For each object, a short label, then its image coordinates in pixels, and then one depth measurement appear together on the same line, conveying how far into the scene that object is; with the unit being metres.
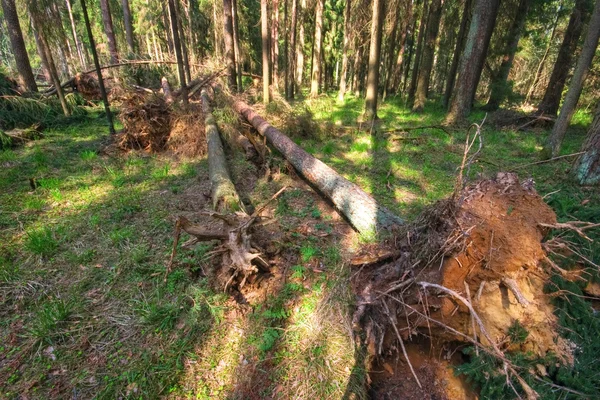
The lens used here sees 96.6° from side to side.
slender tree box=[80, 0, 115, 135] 6.23
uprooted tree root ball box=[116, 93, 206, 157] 6.97
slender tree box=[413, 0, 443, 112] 11.82
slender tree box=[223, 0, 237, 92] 10.73
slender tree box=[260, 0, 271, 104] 11.01
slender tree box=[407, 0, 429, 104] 14.43
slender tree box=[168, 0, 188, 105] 6.67
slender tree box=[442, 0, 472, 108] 11.94
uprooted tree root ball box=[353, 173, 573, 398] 2.25
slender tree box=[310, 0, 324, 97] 16.02
